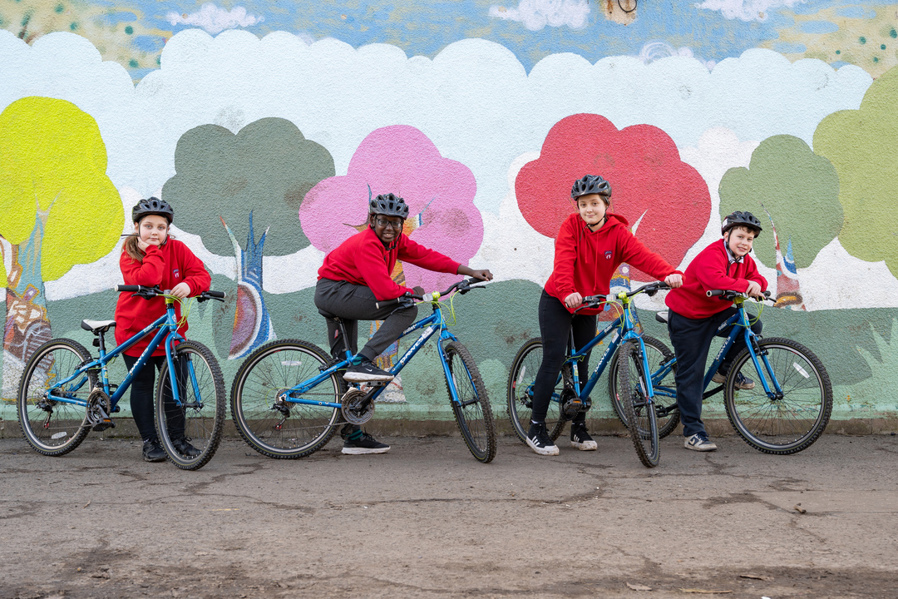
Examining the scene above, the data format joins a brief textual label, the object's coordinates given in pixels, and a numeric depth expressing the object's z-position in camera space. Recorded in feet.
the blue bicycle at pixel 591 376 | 17.12
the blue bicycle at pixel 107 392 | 17.01
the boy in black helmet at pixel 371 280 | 17.60
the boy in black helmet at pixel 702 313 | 18.84
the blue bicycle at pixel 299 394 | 18.08
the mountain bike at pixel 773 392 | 18.17
